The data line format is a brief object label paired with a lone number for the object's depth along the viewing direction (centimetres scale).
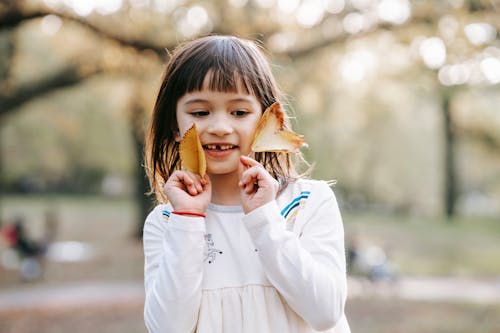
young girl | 150
